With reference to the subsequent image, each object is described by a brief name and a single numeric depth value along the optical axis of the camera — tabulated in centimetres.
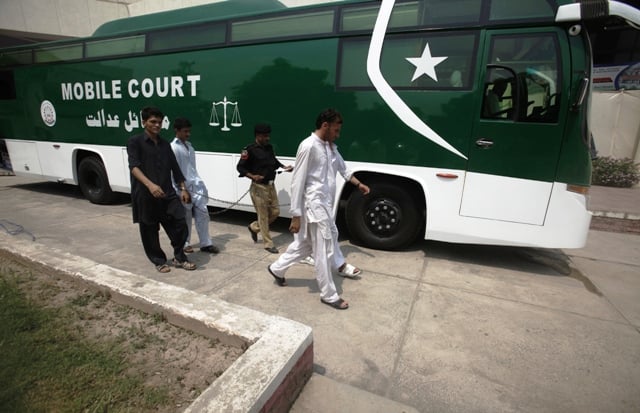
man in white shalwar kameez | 274
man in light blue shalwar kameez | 369
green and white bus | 332
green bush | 850
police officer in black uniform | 394
